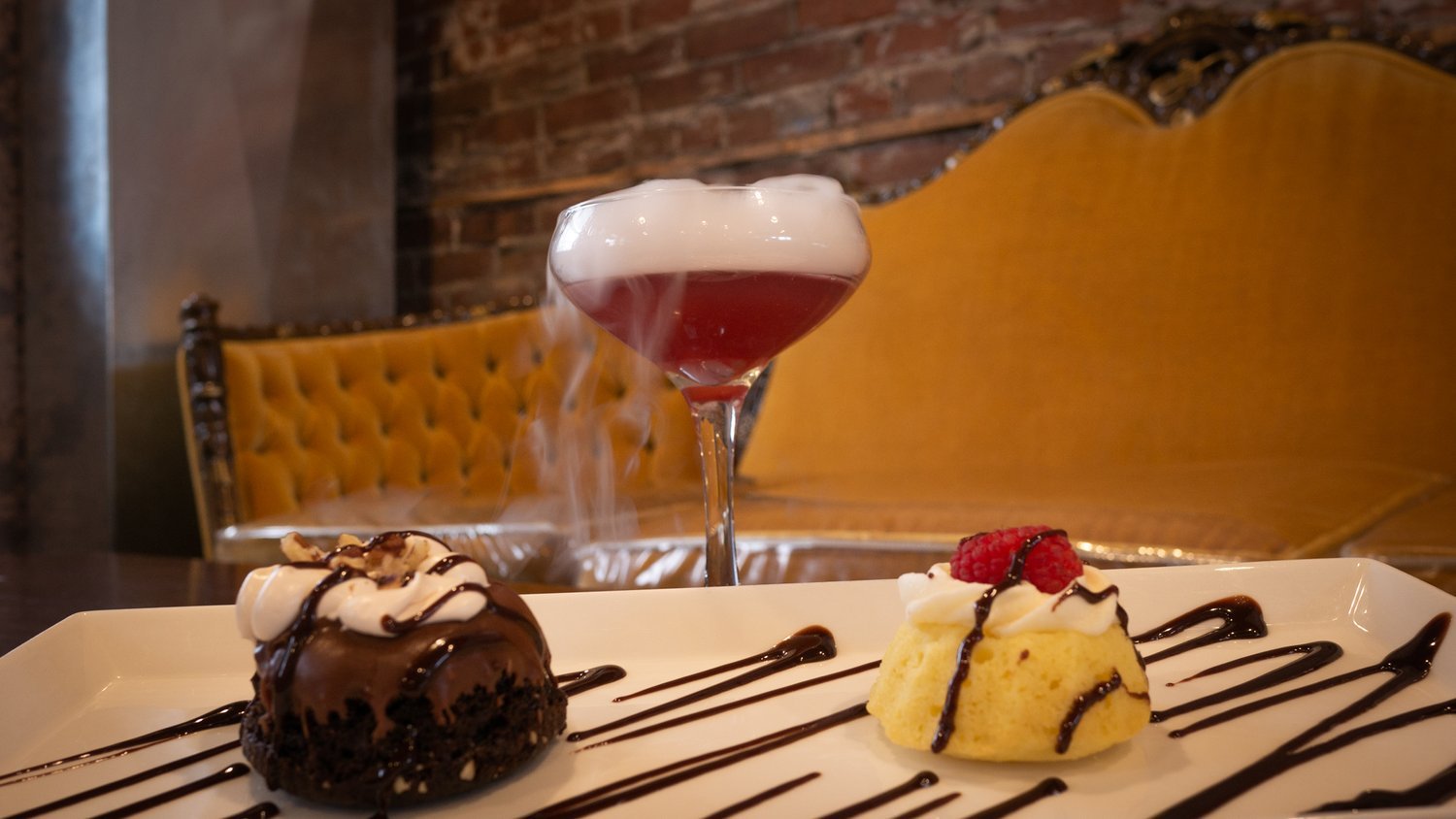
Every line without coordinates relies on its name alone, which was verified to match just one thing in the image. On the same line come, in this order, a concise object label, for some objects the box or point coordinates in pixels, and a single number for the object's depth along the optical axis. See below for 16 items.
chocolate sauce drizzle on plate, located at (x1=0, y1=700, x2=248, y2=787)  0.35
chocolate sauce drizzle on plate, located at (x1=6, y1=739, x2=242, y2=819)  0.33
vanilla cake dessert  0.35
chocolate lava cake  0.33
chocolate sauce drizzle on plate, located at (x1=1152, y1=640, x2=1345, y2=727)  0.37
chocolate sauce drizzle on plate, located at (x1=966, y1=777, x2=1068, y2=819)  0.32
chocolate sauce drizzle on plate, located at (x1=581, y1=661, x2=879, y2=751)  0.37
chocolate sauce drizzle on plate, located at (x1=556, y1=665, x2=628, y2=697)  0.40
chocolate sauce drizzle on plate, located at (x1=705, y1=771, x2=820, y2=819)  0.33
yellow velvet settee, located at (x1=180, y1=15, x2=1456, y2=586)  0.72
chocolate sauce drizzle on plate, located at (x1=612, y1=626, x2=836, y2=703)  0.41
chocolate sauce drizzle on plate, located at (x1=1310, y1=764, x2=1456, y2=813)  0.31
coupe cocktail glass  0.44
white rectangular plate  0.33
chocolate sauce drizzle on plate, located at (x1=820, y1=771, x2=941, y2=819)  0.33
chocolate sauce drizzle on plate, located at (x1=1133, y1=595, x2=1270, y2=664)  0.42
